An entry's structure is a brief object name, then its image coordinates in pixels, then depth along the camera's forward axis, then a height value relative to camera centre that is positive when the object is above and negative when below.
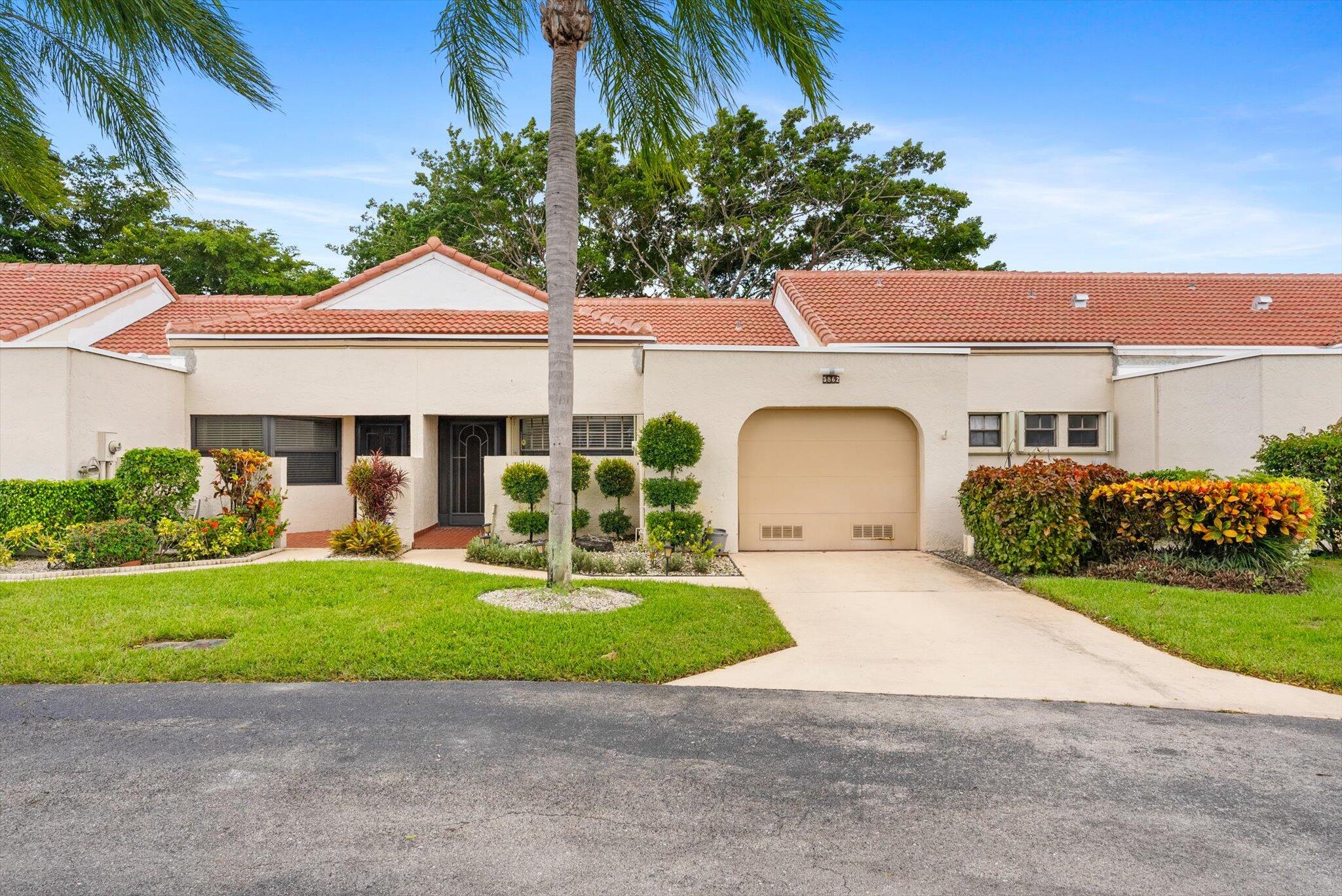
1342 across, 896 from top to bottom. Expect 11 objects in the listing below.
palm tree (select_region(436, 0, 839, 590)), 7.85 +4.35
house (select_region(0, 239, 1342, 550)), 11.96 +1.17
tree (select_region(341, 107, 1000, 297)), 27.91 +9.34
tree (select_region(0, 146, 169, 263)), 25.62 +7.99
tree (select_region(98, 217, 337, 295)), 28.06 +7.81
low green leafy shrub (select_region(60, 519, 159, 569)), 9.74 -1.21
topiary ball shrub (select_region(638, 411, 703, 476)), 11.93 +0.16
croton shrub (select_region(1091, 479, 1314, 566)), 8.75 -0.77
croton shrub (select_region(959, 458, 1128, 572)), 9.68 -0.82
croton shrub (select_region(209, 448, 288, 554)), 11.26 -0.61
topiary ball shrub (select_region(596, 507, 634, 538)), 13.17 -1.26
